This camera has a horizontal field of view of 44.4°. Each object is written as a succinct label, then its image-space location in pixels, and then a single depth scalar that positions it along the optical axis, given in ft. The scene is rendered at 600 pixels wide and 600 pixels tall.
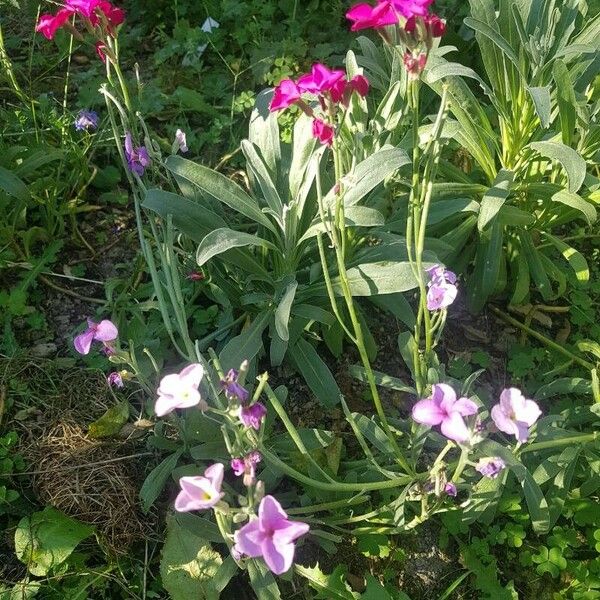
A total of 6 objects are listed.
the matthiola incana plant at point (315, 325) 1.25
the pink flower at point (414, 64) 1.20
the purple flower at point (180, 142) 1.73
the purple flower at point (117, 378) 1.52
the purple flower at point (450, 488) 1.37
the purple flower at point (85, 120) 2.13
